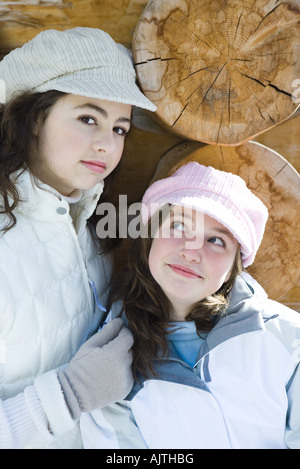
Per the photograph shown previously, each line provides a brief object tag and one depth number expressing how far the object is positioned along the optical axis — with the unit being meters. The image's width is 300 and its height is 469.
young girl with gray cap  1.59
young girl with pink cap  1.68
